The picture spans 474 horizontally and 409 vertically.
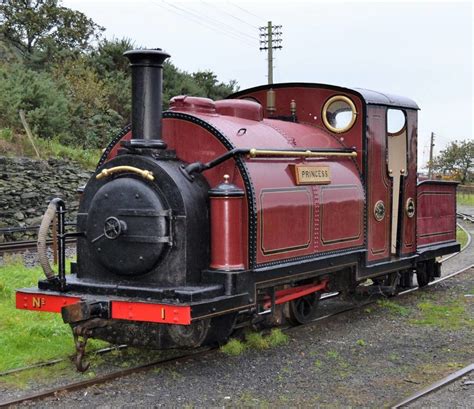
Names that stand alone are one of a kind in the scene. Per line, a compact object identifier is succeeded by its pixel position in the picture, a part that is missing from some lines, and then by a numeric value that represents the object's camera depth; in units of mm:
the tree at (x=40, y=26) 28125
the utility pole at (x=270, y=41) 30094
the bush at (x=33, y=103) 18031
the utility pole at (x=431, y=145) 48044
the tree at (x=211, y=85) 32016
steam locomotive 5383
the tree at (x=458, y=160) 52000
